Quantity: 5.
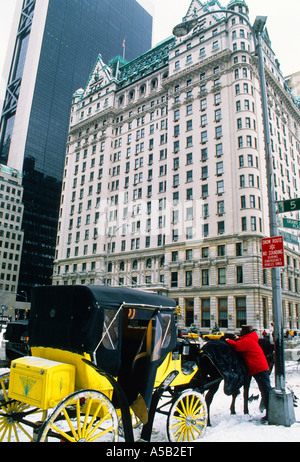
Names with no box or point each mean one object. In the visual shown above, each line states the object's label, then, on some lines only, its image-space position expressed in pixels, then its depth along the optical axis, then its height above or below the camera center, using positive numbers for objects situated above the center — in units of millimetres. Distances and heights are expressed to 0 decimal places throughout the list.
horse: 6887 -1132
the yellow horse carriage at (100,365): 4375 -824
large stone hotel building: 47562 +23499
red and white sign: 7949 +1563
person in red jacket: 7340 -948
